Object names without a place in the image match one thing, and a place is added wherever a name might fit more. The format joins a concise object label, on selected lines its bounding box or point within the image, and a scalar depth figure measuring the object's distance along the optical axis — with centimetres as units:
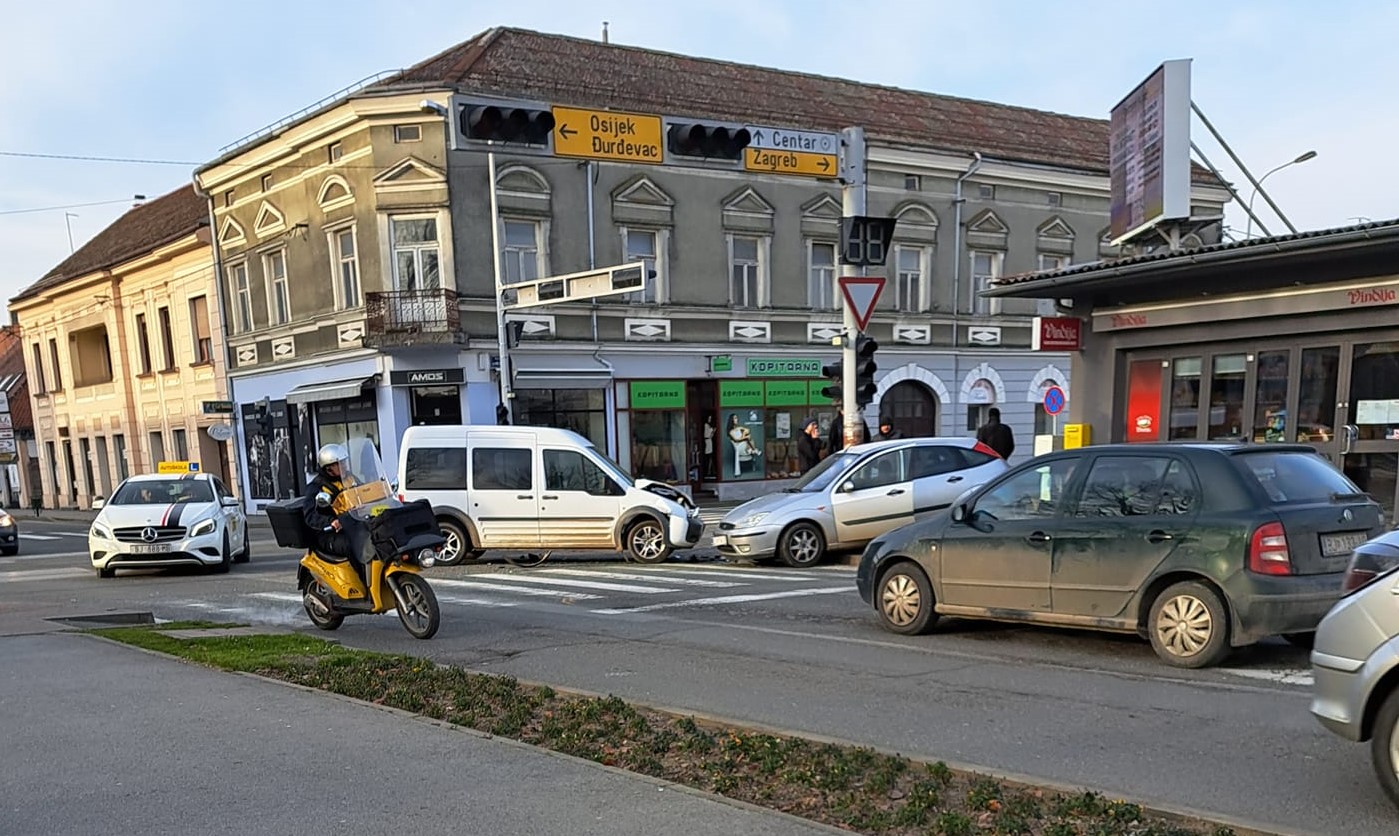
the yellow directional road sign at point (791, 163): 1273
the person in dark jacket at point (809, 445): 1917
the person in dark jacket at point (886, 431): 1730
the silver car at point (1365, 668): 377
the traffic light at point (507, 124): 1089
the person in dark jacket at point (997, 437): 1555
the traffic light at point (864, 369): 1445
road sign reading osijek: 1144
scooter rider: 841
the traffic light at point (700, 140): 1195
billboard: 1452
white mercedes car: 1359
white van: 1376
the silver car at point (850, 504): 1266
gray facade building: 2203
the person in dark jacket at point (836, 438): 1688
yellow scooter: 821
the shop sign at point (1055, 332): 1482
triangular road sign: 1391
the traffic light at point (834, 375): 1490
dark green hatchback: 607
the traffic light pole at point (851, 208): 1386
